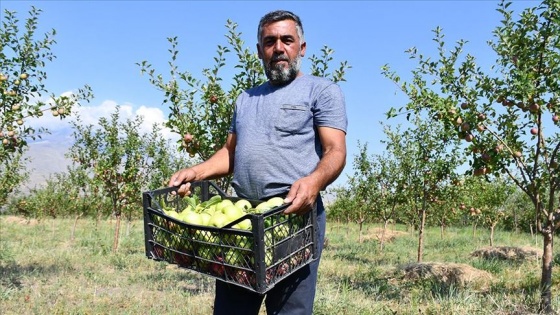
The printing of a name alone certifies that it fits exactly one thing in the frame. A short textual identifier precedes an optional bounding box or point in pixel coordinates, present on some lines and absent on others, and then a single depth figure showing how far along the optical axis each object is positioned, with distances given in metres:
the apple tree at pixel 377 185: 15.27
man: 2.38
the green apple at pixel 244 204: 2.30
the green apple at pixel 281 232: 2.03
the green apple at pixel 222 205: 2.25
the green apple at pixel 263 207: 2.12
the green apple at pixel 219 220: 2.07
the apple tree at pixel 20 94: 6.46
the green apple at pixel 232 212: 2.10
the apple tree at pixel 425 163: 11.71
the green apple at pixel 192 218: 2.13
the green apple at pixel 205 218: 2.12
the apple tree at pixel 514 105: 5.59
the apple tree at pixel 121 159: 13.02
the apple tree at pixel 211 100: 5.89
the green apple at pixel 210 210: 2.27
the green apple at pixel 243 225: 2.03
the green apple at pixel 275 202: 2.17
